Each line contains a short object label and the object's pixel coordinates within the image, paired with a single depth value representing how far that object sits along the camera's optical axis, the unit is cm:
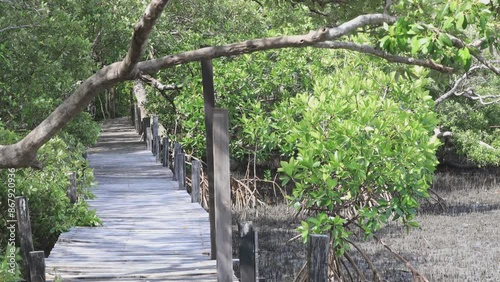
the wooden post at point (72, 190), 893
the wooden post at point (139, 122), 2049
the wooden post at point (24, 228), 687
